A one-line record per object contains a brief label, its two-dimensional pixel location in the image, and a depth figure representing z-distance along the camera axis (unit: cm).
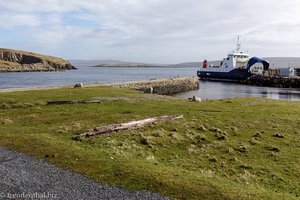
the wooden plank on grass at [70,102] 2088
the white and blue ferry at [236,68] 6947
